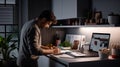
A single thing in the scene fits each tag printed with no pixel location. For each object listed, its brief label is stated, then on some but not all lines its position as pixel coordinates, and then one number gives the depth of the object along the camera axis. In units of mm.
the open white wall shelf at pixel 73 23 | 1624
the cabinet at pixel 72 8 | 1735
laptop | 1592
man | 1562
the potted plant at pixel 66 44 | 2083
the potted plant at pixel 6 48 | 2417
